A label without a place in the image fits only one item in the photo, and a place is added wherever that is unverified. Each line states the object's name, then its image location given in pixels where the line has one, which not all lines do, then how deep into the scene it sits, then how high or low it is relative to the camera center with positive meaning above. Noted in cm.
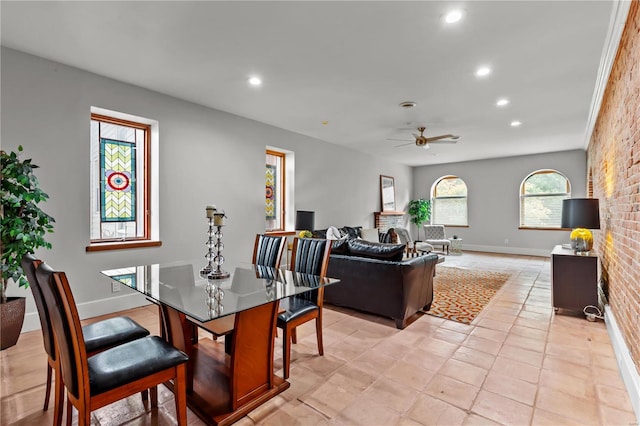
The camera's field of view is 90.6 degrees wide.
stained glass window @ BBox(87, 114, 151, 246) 366 +42
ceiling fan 528 +127
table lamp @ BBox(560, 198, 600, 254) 350 -5
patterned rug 371 -112
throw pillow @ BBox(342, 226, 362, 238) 638 -34
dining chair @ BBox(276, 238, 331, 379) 227 -71
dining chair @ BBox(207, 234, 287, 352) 289 -34
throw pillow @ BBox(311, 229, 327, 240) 562 -35
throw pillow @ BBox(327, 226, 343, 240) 588 -35
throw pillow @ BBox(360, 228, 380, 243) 669 -43
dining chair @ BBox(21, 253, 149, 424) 148 -70
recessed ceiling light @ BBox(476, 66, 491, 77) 328 +152
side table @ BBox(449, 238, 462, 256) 828 -83
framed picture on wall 843 +58
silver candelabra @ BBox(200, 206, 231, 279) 239 -36
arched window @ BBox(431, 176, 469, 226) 934 +39
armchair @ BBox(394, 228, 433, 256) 739 -70
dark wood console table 348 -74
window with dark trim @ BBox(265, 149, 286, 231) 564 +44
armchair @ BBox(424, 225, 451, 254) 858 -53
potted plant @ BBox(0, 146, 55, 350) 264 -12
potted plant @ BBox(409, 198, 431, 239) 944 +11
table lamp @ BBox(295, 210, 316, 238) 541 -11
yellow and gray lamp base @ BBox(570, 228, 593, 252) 369 -31
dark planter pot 265 -90
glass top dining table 168 -48
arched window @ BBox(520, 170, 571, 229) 782 +43
